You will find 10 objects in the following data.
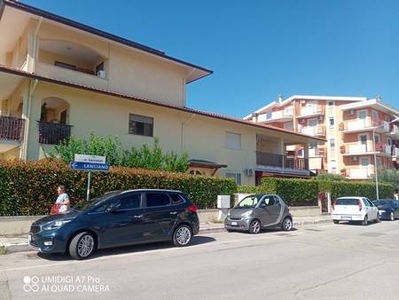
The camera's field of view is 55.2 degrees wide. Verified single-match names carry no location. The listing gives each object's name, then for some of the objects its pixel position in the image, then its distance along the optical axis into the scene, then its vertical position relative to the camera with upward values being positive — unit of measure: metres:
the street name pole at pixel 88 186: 13.23 +0.05
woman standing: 12.10 -0.39
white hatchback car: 21.20 -1.05
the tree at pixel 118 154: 16.25 +1.58
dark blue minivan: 9.34 -0.93
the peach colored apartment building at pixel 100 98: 17.67 +4.72
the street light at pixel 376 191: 33.34 +0.05
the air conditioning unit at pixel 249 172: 28.02 +1.32
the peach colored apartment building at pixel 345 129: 50.41 +8.53
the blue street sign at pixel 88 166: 12.52 +0.74
